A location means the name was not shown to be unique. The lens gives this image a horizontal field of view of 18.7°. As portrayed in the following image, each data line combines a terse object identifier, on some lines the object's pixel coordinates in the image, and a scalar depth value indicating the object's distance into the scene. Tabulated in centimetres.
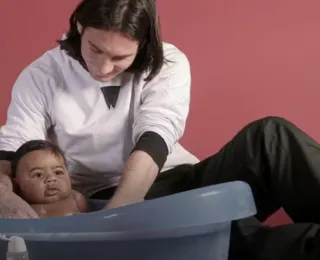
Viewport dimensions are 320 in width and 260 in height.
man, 230
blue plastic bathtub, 191
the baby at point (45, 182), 236
